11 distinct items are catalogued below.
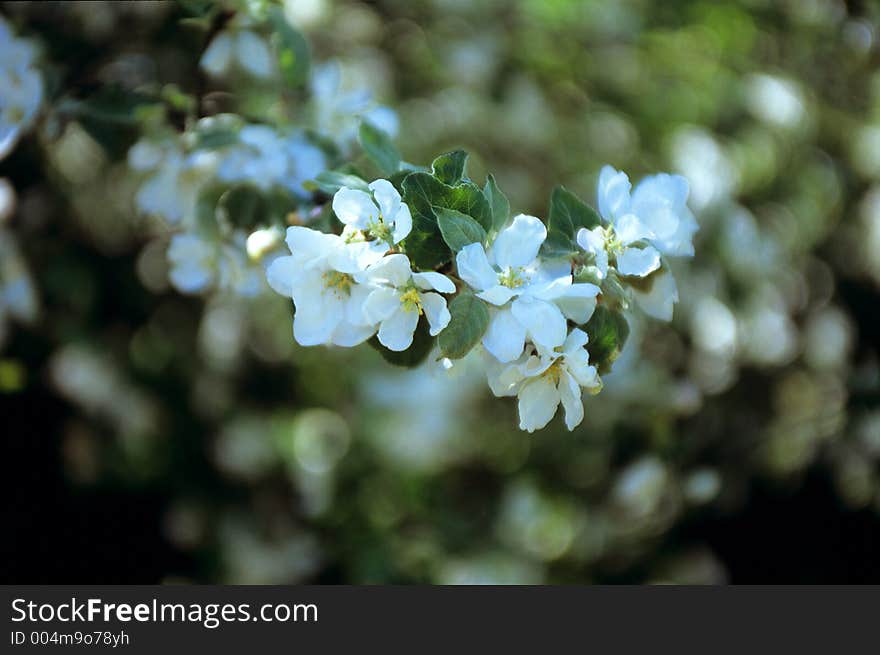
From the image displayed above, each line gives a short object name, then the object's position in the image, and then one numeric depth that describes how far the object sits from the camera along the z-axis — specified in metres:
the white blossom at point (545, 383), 0.88
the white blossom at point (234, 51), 1.02
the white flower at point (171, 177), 1.02
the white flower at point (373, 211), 0.88
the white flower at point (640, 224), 0.89
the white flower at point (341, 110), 1.03
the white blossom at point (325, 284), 0.88
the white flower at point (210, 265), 0.99
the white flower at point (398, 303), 0.88
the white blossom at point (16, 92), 1.01
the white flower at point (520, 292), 0.87
